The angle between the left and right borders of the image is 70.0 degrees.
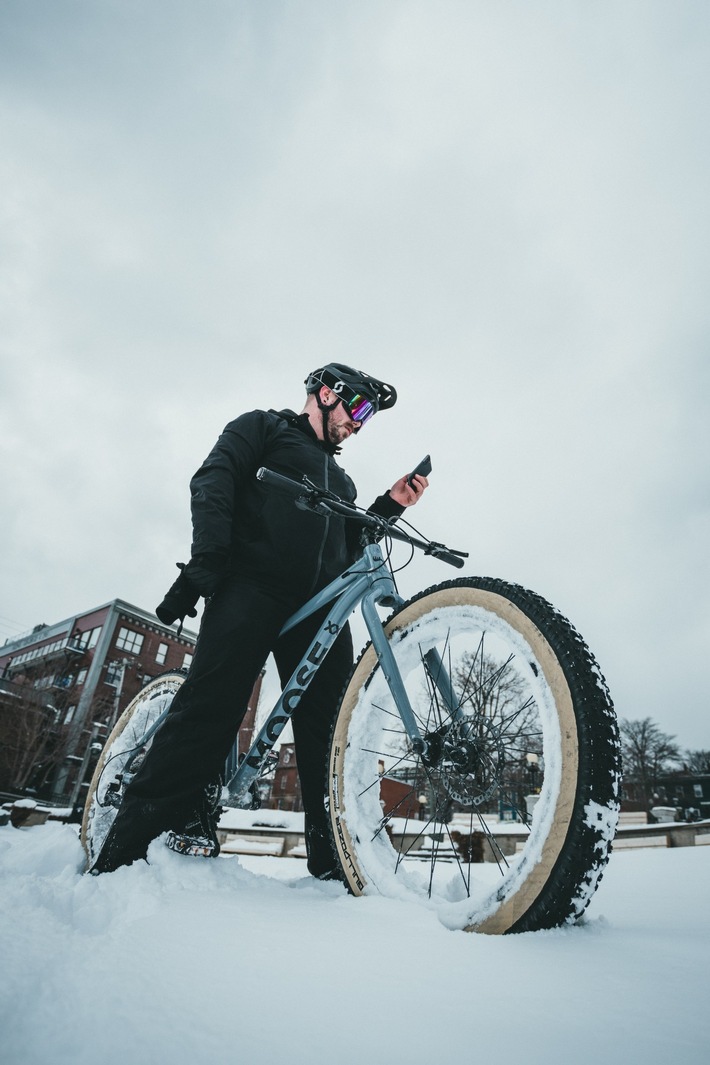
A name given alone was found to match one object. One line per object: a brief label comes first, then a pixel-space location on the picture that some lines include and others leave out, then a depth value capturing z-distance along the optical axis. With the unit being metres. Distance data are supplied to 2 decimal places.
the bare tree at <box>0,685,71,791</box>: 26.38
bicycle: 1.24
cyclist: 2.05
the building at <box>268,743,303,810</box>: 38.00
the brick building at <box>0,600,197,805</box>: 27.08
